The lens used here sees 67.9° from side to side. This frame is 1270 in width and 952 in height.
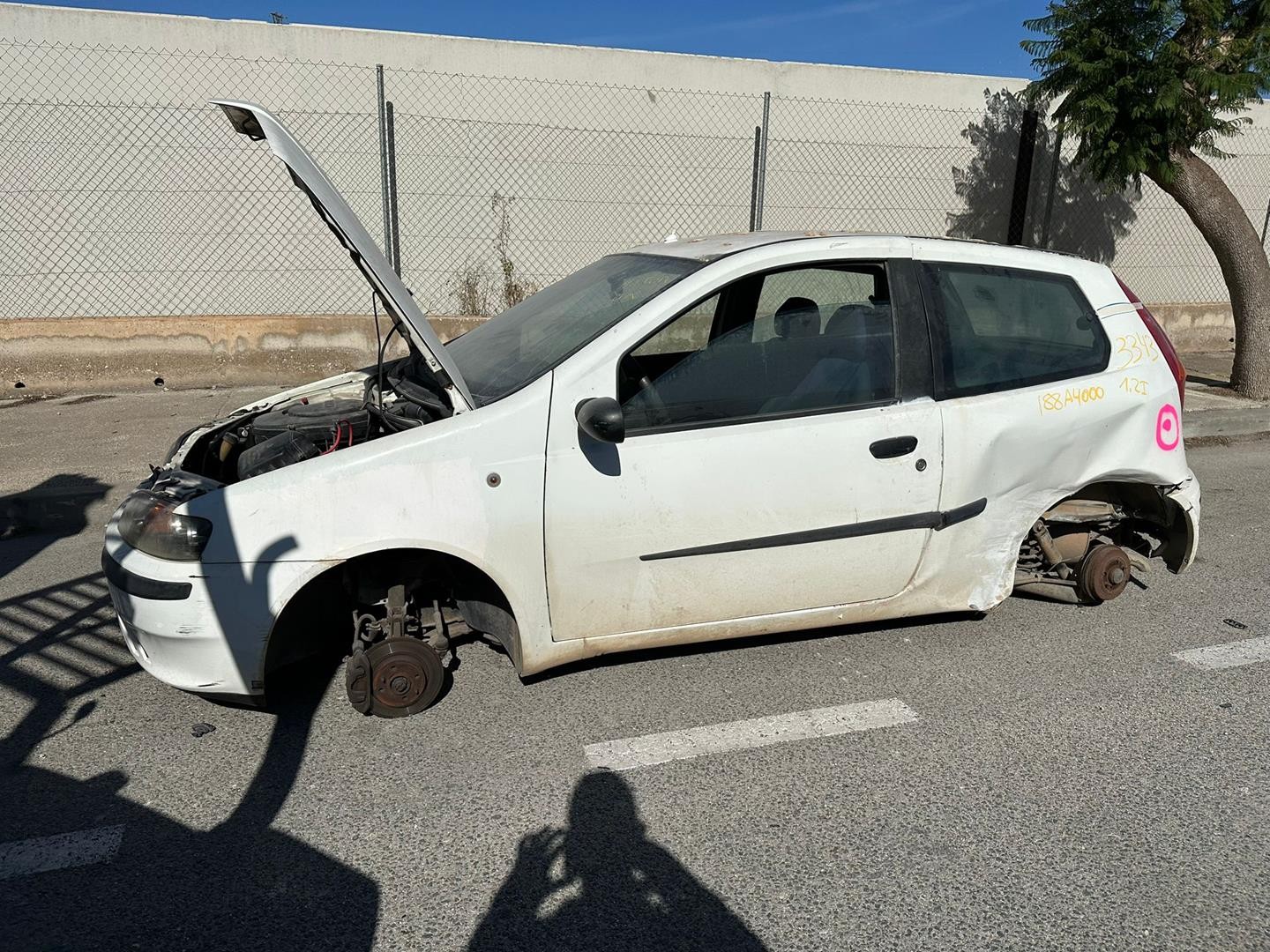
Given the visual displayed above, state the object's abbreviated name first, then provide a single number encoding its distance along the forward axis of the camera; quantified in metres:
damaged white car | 3.09
